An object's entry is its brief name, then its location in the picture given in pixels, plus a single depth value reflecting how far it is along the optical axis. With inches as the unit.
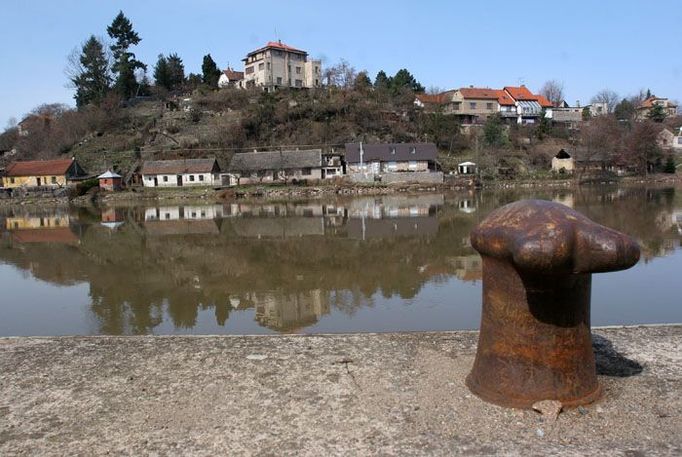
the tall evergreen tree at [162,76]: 3816.4
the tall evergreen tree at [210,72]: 3757.4
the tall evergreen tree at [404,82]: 3639.3
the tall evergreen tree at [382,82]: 3642.2
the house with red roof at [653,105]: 3916.3
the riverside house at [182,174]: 2527.1
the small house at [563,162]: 2856.8
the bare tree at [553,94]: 4333.2
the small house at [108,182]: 2455.7
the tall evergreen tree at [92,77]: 3489.2
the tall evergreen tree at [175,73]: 3858.8
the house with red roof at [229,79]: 3809.1
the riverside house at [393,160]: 2591.0
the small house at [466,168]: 2751.0
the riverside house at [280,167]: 2564.0
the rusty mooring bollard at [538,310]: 164.1
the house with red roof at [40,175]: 2546.8
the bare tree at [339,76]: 3765.3
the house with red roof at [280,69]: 3693.4
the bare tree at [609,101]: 4552.2
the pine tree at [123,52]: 3560.5
